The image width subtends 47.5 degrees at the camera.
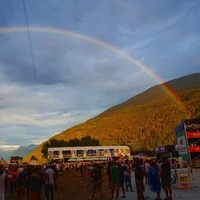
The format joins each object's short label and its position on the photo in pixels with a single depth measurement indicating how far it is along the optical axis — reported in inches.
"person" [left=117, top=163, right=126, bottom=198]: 403.9
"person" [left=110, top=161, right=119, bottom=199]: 385.5
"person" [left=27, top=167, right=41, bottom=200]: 303.4
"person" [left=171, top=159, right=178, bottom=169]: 660.5
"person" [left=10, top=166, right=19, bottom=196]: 472.8
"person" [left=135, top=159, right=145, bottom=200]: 353.3
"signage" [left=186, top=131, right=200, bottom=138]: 1233.3
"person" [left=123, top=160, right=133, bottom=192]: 459.4
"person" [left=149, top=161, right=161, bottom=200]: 337.1
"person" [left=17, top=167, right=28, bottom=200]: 353.0
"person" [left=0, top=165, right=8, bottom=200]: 253.0
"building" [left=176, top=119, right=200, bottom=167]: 1192.7
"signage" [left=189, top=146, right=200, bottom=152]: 1210.9
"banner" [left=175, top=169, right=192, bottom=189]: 441.2
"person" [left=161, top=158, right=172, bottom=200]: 336.6
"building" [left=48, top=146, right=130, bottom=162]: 2797.7
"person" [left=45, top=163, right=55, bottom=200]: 352.1
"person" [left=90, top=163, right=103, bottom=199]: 378.8
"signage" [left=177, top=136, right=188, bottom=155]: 1222.9
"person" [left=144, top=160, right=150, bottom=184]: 526.5
